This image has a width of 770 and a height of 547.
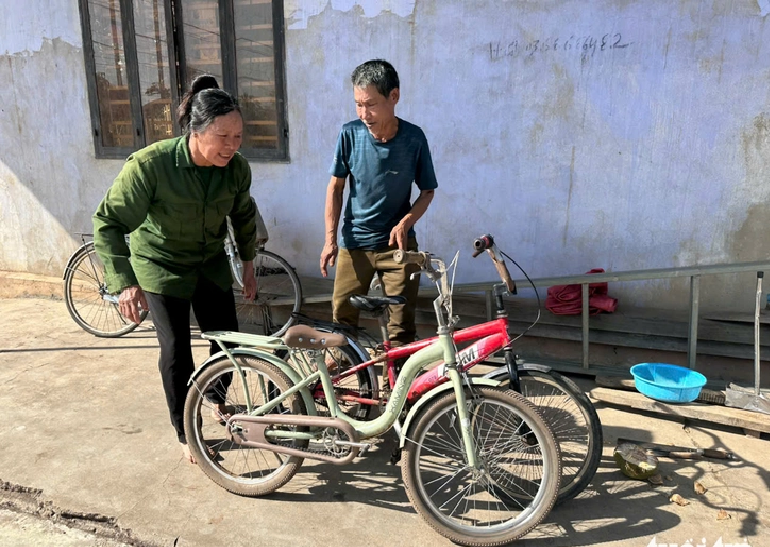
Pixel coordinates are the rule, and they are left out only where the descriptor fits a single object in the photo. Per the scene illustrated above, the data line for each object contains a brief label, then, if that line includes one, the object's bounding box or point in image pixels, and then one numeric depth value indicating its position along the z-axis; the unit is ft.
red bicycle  8.63
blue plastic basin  11.16
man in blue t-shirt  10.59
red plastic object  14.11
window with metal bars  16.80
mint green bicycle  8.26
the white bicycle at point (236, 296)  16.07
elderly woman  8.82
